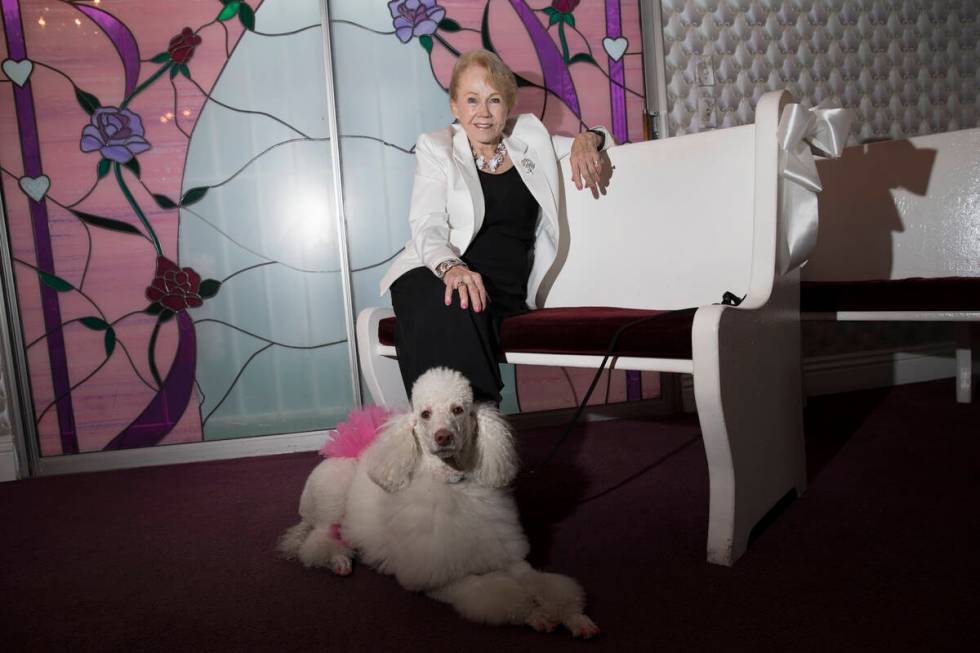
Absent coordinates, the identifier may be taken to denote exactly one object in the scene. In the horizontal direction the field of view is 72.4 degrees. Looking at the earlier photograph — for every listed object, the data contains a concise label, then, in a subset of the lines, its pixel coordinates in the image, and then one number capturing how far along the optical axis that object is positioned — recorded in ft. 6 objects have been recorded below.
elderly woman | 5.95
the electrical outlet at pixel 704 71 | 9.60
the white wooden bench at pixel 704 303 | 4.64
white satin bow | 5.09
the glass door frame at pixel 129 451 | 8.46
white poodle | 4.01
